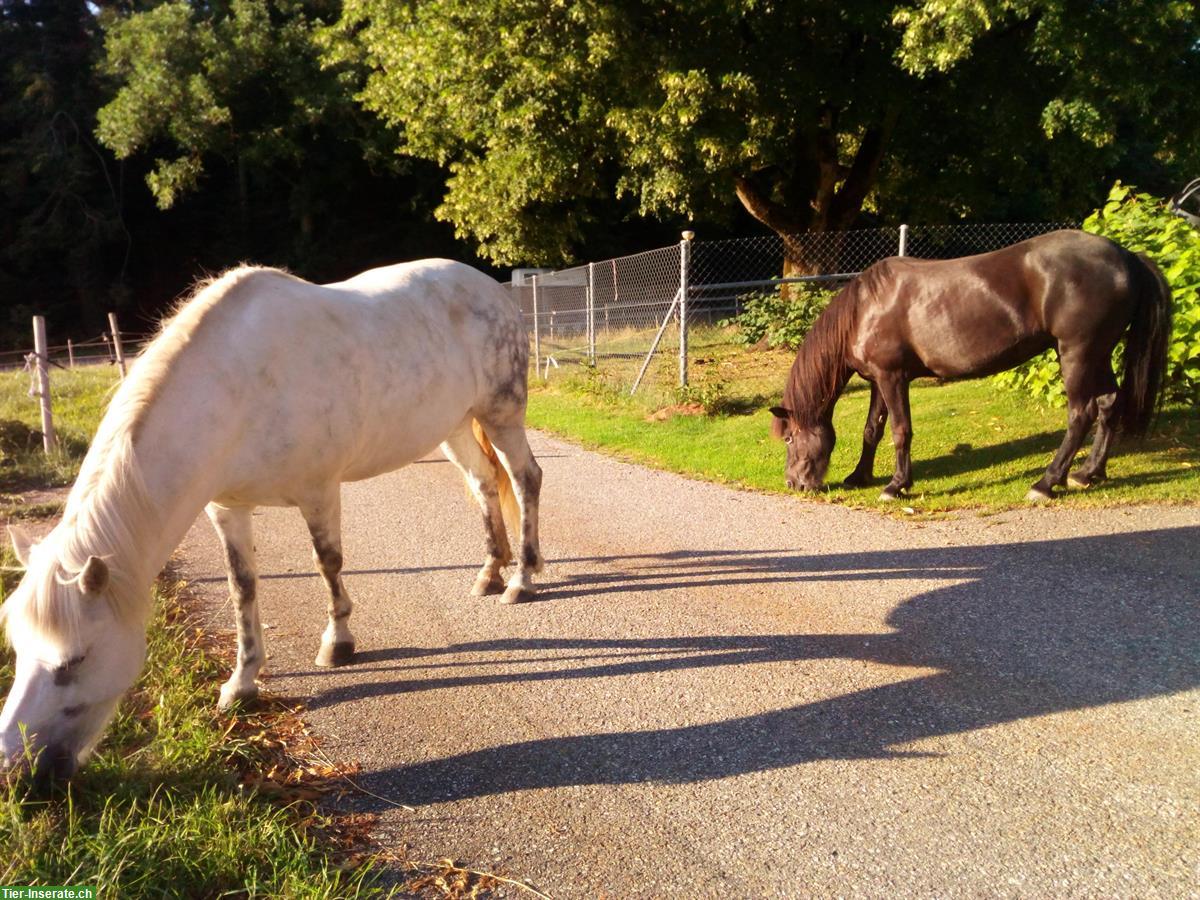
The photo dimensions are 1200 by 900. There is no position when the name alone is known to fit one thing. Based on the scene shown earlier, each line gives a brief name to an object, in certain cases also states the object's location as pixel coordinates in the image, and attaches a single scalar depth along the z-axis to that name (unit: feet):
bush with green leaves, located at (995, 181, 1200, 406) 23.35
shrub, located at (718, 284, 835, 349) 42.52
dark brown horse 19.80
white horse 8.60
